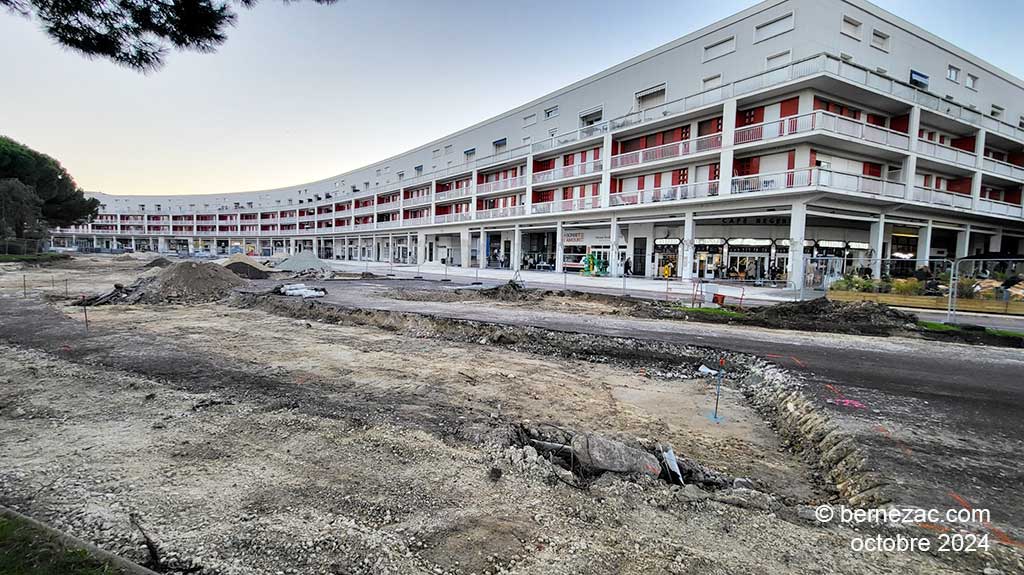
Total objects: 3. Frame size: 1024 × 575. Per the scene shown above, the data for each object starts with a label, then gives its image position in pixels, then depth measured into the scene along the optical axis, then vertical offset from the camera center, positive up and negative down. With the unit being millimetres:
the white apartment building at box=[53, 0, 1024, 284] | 24172 +7699
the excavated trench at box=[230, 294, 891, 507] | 4309 -1972
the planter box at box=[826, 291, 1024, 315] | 14742 -1008
